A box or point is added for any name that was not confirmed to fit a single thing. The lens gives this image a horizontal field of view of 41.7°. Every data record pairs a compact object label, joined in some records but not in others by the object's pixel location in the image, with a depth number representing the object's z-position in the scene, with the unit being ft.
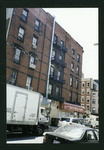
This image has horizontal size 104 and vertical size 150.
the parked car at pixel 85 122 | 44.80
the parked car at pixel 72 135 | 14.71
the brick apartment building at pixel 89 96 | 148.25
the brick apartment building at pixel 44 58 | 53.83
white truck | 27.43
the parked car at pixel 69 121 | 41.06
